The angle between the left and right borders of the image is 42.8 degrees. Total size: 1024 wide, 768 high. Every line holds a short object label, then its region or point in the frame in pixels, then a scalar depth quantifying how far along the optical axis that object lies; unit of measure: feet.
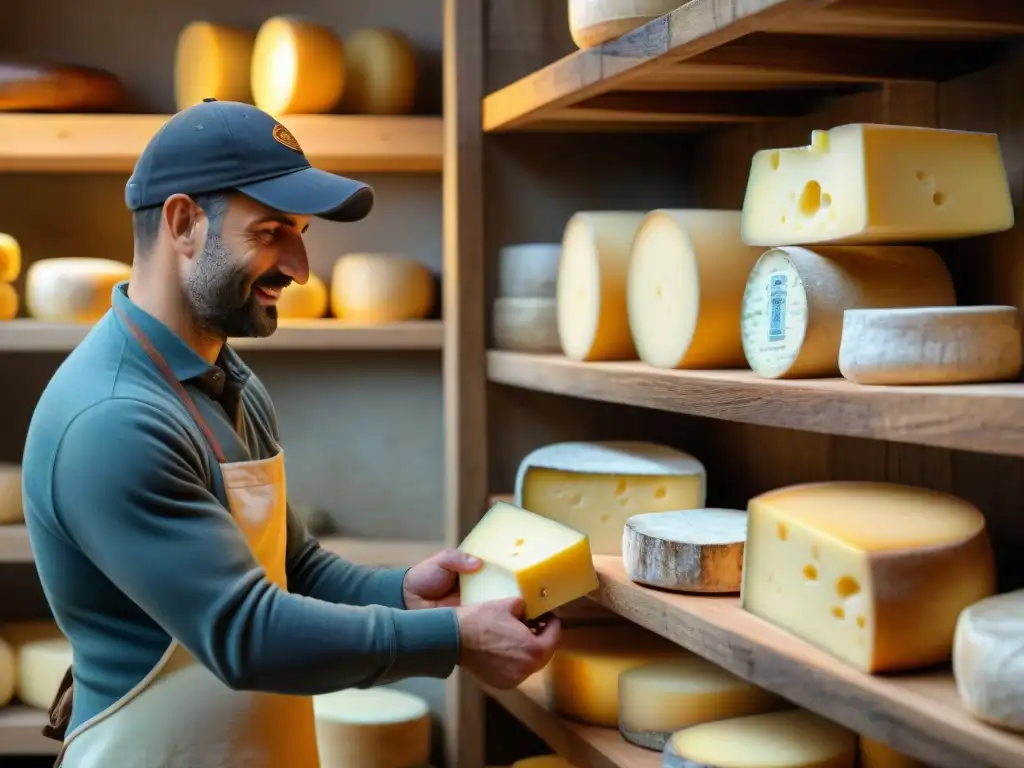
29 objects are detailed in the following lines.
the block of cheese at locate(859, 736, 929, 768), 5.59
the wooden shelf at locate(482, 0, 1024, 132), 4.99
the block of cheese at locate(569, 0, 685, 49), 6.18
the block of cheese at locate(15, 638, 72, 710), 9.35
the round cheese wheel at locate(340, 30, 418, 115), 9.51
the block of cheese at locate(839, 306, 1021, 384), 4.72
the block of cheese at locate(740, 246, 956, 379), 5.37
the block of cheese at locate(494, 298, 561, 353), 8.09
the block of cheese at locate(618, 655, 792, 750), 6.54
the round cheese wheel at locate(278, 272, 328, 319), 9.48
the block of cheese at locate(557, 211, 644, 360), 7.27
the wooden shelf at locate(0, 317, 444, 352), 9.18
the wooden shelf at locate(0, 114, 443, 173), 9.11
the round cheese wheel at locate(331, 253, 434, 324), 9.45
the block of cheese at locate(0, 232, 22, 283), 9.39
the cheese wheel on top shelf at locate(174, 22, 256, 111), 9.50
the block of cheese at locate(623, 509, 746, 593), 6.09
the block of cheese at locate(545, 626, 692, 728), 7.14
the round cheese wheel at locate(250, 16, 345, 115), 9.02
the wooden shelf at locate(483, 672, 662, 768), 6.68
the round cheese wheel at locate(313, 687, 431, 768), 8.97
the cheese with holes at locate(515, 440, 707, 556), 7.17
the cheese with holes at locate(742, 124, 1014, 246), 5.14
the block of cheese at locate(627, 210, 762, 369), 6.40
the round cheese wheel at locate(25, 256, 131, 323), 9.22
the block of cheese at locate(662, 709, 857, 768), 5.67
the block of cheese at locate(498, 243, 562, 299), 8.11
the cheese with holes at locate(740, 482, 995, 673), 4.82
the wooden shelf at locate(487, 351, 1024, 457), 4.15
